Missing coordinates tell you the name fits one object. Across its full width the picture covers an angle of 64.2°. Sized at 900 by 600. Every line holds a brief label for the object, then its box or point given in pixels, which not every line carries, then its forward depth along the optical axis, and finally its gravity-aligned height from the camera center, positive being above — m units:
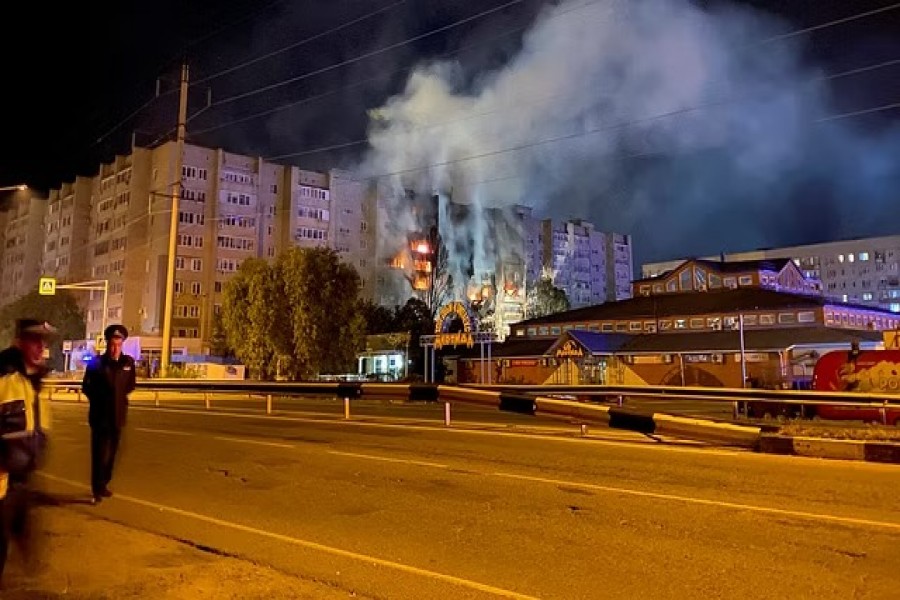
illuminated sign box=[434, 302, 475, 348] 56.66 +4.34
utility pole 37.94 +7.38
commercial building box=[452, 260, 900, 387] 48.78 +3.41
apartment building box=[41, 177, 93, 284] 104.31 +21.57
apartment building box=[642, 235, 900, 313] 129.88 +20.91
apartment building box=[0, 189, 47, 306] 116.44 +22.62
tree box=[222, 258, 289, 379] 54.16 +4.70
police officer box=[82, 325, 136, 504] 8.38 -0.27
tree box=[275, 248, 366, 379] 53.42 +4.95
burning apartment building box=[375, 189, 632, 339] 114.25 +23.21
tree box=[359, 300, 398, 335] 84.38 +6.99
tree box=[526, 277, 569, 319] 116.31 +12.75
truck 23.39 +0.09
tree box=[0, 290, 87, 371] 94.19 +8.88
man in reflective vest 4.78 -0.34
